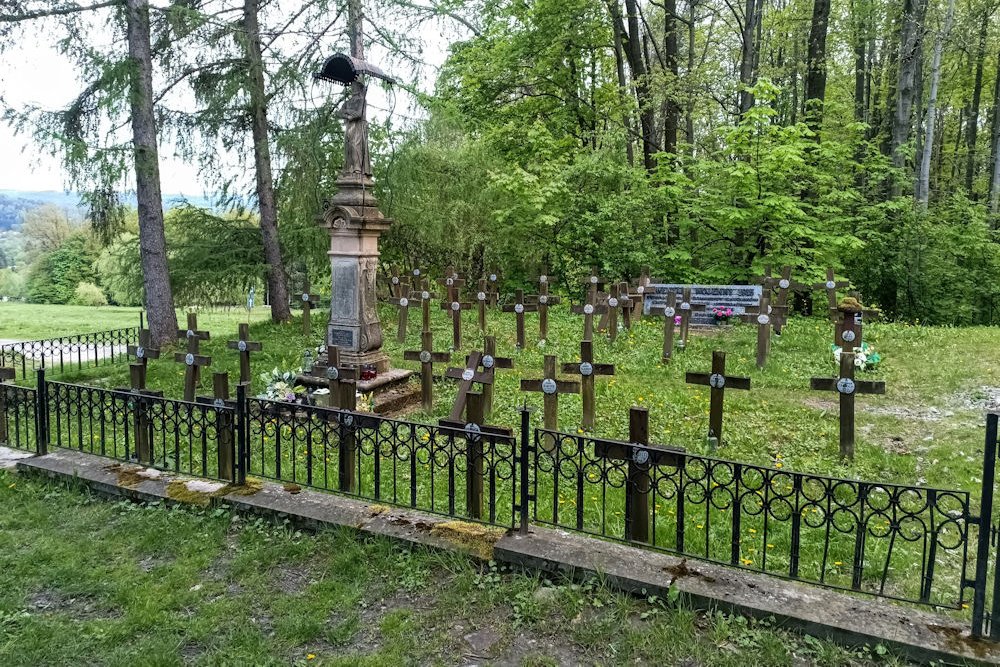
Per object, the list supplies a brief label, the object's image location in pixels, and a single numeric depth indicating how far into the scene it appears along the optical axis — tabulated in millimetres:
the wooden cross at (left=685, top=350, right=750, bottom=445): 6723
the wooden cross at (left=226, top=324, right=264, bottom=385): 8938
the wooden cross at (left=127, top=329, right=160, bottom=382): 8242
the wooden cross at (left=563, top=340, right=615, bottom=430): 7305
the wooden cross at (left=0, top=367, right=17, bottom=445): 6468
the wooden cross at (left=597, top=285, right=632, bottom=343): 11680
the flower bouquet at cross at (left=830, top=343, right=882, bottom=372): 9758
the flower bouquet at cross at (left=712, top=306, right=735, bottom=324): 13289
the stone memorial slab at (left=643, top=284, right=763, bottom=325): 13406
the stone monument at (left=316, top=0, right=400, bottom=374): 8938
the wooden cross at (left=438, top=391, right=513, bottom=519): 4473
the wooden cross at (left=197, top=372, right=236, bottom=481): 5285
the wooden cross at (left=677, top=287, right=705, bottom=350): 11412
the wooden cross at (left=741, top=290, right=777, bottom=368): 10086
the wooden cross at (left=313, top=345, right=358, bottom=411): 6695
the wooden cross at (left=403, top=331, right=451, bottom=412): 8310
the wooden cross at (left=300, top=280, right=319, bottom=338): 13516
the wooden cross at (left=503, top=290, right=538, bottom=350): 11398
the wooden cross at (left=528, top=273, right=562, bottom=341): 12055
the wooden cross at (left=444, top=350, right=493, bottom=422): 6383
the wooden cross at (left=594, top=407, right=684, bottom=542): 4145
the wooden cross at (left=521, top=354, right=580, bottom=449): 6688
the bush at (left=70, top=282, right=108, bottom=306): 35750
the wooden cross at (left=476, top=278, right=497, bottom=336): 12797
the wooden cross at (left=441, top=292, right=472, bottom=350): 11703
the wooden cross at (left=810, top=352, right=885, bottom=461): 6543
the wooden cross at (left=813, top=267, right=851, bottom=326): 12531
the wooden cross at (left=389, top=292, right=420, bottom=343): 12562
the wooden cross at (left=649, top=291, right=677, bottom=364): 10297
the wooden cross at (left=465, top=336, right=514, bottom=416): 7102
